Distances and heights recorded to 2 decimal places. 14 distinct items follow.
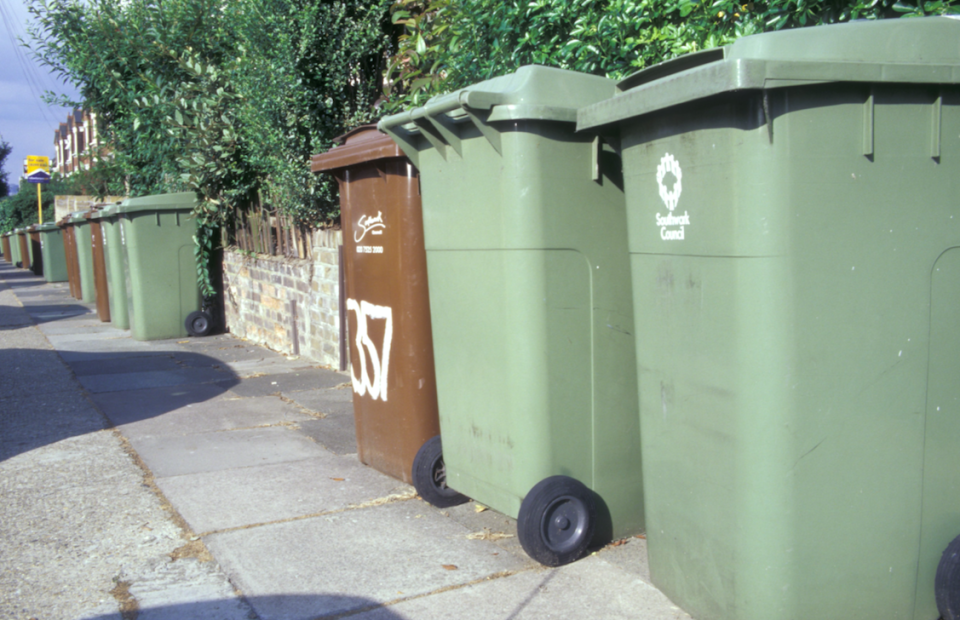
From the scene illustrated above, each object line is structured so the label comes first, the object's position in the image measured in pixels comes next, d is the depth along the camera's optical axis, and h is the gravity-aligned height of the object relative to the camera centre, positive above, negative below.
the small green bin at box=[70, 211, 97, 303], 14.47 -0.05
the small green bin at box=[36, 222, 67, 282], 21.02 -0.04
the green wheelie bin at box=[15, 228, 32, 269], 26.61 +0.25
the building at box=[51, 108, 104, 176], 66.06 +9.11
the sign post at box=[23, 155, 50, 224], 30.22 +3.26
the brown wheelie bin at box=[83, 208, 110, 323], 12.04 -0.28
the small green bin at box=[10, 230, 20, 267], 29.26 +0.24
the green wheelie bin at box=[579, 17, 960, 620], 2.33 -0.28
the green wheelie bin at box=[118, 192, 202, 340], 9.86 -0.20
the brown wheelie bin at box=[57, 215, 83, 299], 16.36 -0.14
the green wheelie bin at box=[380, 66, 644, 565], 3.21 -0.32
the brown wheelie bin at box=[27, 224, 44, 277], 24.56 +0.00
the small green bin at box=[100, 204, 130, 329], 10.69 -0.23
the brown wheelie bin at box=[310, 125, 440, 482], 4.14 -0.32
